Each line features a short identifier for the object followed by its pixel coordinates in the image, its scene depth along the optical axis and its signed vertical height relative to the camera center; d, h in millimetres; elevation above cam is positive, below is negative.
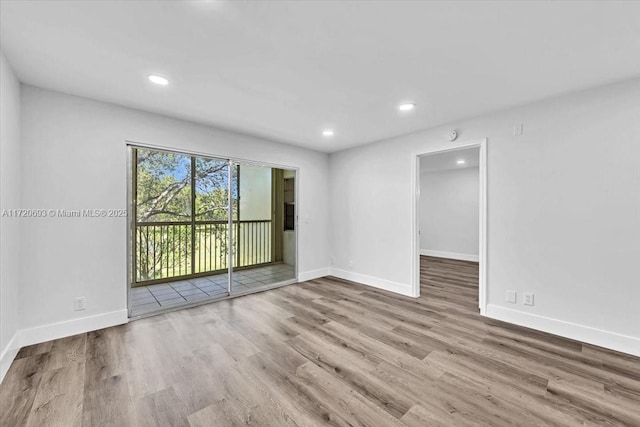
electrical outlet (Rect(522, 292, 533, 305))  2891 -932
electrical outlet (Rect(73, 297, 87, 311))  2713 -925
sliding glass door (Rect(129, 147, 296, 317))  4348 -330
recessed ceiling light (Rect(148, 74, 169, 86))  2354 +1193
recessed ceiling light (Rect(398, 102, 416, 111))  2949 +1188
